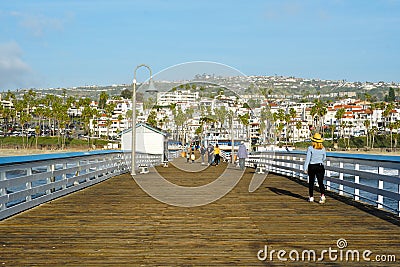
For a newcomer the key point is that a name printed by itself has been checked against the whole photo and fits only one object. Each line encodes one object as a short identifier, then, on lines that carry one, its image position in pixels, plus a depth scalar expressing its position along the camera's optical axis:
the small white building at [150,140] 42.97
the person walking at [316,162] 13.66
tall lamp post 24.25
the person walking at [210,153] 39.14
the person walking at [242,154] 30.67
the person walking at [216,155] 37.97
